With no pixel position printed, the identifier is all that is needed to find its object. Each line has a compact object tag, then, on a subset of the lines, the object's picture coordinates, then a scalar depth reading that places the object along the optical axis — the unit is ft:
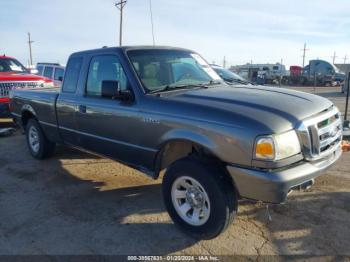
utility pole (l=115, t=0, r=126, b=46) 89.26
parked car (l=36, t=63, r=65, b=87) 48.44
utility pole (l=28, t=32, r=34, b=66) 176.63
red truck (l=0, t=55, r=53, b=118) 30.32
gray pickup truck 9.95
